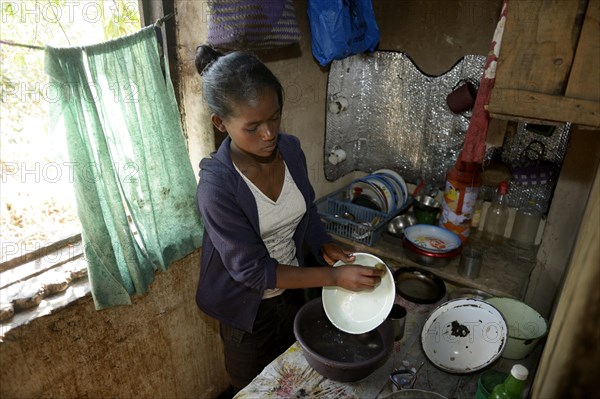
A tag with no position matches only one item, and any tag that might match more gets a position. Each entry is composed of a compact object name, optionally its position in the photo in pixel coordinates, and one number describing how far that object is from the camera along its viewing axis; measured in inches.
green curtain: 56.6
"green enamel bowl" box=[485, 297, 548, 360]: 57.6
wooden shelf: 26.4
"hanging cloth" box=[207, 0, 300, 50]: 61.9
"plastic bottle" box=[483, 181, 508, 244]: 97.1
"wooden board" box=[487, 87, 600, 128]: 27.0
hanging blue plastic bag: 82.7
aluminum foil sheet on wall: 100.9
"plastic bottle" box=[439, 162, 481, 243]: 89.9
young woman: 51.2
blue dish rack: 96.4
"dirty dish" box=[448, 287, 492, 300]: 75.7
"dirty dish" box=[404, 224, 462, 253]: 86.7
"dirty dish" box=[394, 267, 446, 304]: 76.3
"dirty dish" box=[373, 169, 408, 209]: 107.1
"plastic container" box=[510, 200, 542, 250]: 94.7
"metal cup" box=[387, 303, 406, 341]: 61.1
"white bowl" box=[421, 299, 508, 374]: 55.8
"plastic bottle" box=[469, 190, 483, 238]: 101.7
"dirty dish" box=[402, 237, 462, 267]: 84.7
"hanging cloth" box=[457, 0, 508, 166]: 52.8
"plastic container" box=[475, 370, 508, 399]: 49.4
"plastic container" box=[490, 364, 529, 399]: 42.7
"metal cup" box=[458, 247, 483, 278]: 82.9
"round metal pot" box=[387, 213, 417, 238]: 99.9
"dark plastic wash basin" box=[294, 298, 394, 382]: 50.7
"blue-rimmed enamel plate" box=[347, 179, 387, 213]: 102.6
